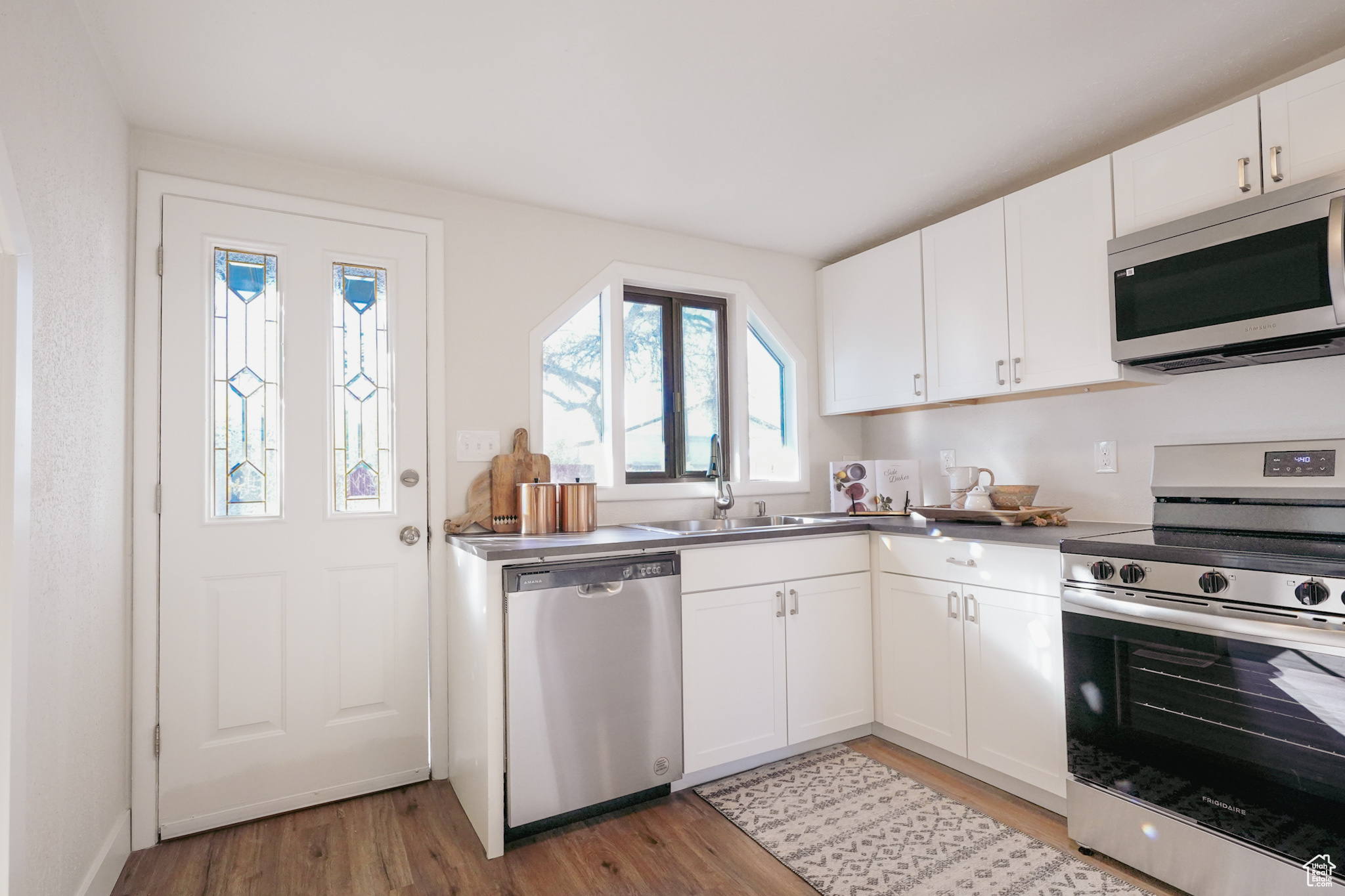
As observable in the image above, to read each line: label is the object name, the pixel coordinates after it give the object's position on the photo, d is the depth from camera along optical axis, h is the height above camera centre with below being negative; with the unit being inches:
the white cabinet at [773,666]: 93.3 -29.7
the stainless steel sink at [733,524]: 118.3 -10.9
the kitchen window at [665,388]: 118.1 +14.4
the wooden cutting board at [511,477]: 104.3 -1.5
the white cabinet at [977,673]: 83.4 -29.2
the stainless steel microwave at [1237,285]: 70.7 +19.4
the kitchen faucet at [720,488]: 124.0 -4.5
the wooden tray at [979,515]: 98.4 -8.5
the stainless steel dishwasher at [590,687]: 79.7 -27.3
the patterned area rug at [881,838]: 71.7 -44.6
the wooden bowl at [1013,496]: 104.0 -5.8
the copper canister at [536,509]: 100.1 -6.3
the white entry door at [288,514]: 87.5 -6.0
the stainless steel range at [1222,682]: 60.0 -22.2
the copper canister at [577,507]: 101.9 -6.3
